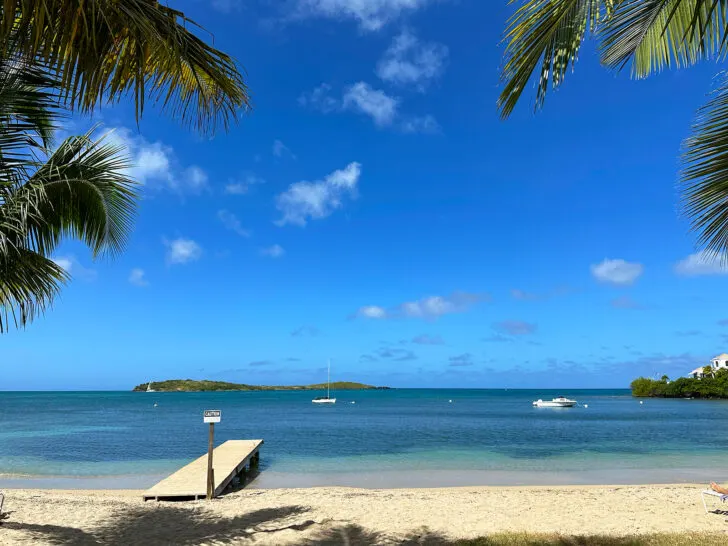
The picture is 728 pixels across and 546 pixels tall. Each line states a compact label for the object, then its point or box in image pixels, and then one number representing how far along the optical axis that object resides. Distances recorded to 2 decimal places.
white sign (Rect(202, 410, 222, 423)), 11.27
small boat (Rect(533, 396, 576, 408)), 74.34
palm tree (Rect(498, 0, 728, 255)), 2.69
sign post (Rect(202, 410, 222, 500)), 11.30
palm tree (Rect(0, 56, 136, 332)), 4.70
